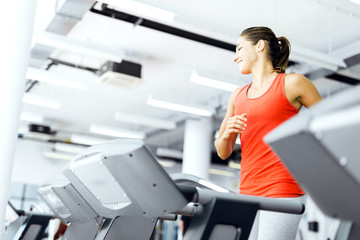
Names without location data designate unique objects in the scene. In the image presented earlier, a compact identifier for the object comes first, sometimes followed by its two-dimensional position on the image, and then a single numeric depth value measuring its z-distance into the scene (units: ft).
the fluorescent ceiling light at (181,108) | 20.31
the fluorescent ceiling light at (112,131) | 26.30
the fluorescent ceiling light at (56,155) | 38.63
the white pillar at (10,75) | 8.85
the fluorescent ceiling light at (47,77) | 17.81
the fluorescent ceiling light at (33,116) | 24.72
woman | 4.61
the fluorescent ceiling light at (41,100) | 20.98
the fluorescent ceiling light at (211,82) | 17.11
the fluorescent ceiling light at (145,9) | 12.17
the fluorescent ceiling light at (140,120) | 23.61
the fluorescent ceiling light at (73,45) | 15.14
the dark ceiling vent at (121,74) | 18.89
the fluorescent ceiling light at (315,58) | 14.70
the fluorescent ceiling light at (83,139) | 30.03
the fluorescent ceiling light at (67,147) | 35.24
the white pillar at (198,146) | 27.40
